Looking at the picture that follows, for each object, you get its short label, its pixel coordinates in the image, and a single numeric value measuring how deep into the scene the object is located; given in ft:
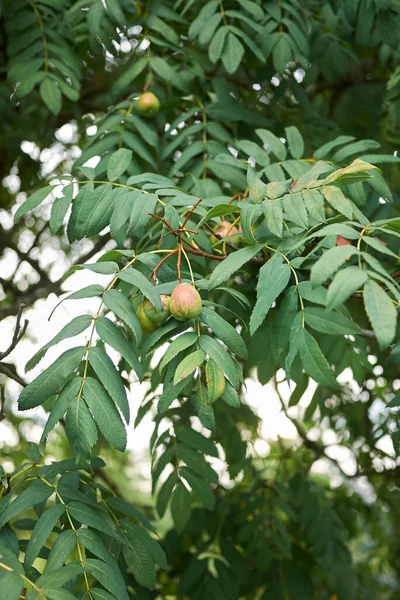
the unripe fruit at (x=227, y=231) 2.47
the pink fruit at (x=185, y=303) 2.13
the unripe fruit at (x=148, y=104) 3.11
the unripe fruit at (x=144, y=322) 2.23
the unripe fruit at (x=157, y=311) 2.21
